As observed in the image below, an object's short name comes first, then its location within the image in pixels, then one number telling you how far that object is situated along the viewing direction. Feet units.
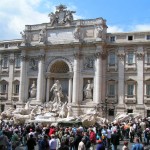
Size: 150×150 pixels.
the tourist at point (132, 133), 56.29
